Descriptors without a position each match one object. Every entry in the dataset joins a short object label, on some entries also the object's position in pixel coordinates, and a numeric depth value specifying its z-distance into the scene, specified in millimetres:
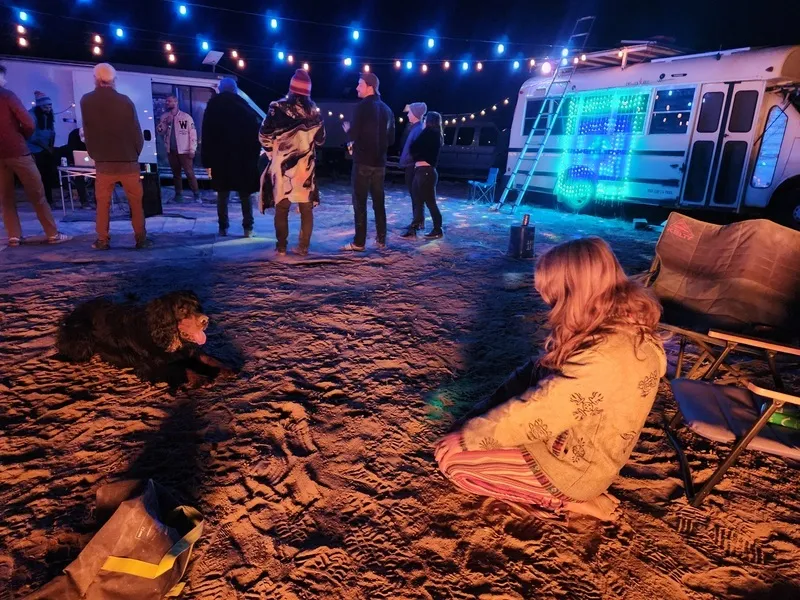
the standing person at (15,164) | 5527
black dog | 2957
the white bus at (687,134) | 8320
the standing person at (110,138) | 5547
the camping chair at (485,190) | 13312
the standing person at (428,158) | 7453
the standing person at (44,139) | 9602
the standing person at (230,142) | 6395
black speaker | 8488
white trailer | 11719
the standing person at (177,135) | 9797
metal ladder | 11688
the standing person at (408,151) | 7625
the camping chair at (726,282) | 3195
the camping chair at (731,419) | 1957
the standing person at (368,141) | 5961
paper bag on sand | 1580
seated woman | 1792
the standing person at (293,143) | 5469
